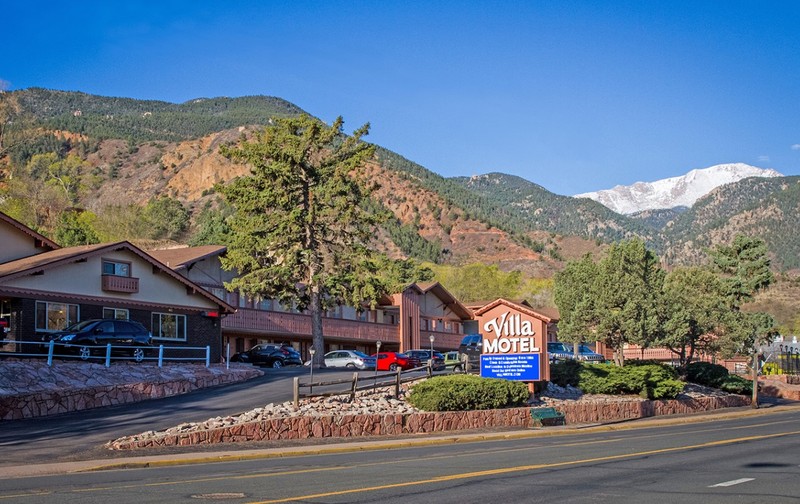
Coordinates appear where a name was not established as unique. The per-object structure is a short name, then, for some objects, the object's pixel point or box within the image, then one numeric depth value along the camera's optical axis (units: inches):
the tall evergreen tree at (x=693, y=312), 1968.5
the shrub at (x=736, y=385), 1919.3
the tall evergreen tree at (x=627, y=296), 1919.3
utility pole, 1734.7
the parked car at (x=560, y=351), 2391.5
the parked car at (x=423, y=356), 2096.0
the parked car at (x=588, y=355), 2470.5
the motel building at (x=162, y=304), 1424.7
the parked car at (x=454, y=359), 1728.6
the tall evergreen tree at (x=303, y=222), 2005.4
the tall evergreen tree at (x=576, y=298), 2034.9
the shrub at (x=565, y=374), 1646.2
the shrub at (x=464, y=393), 1277.1
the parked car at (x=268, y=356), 2102.6
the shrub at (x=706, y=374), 1953.7
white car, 2111.2
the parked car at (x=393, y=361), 2017.7
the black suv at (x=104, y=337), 1498.5
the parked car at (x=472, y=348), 1918.8
